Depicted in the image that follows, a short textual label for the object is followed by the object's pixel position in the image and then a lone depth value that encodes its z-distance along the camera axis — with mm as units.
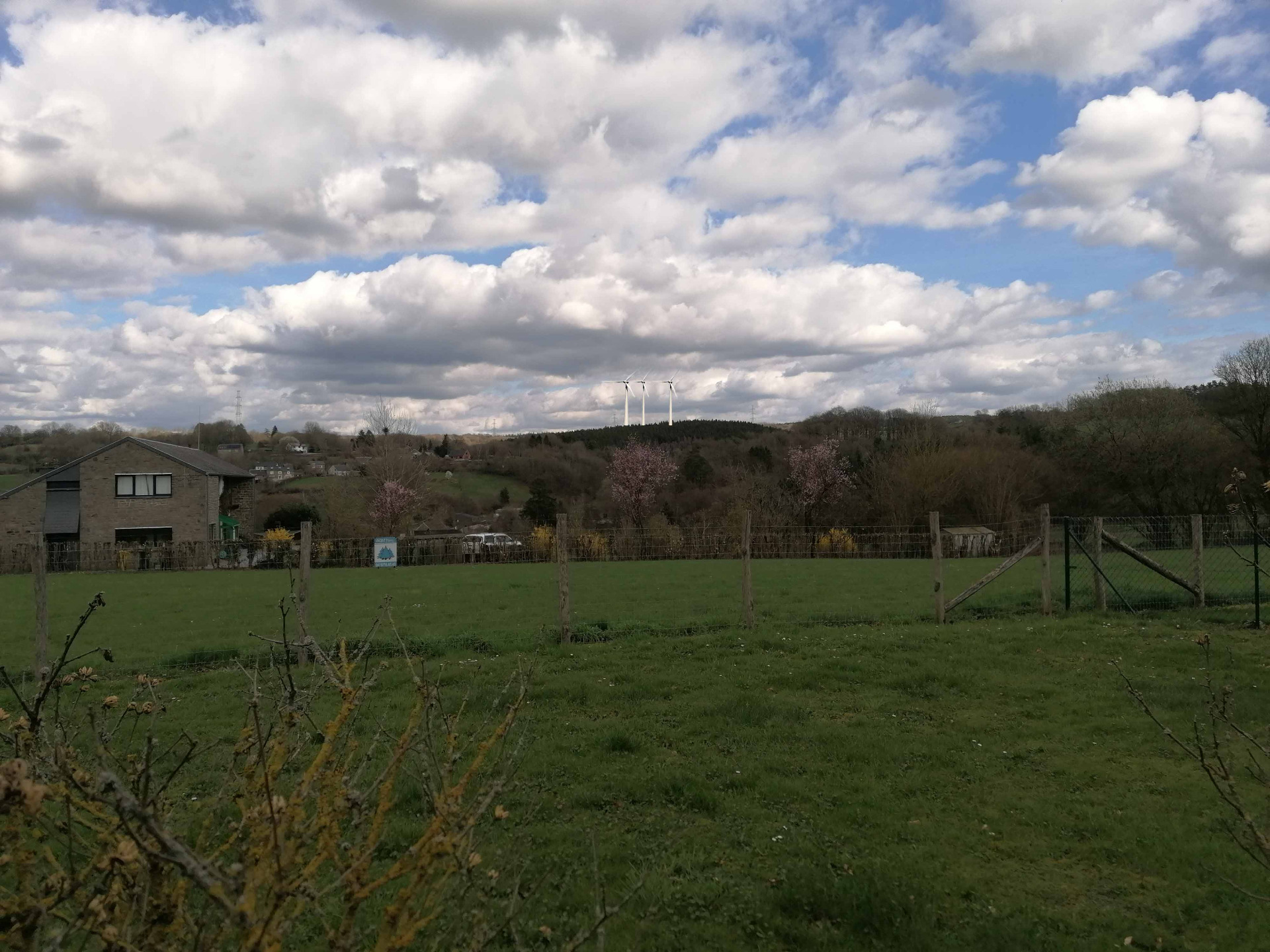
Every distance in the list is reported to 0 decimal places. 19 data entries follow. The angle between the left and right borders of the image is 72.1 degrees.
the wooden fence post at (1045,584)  12875
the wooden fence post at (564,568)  11195
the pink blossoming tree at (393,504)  52266
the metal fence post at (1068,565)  12711
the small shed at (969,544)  30391
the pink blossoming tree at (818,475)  54094
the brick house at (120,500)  43781
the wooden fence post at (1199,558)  13406
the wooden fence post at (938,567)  12281
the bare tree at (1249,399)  38812
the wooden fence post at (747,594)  11833
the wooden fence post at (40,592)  9016
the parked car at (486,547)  28188
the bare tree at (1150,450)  40400
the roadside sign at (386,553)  26062
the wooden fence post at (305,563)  10375
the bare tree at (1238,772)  2535
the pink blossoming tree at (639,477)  55938
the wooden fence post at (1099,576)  12867
